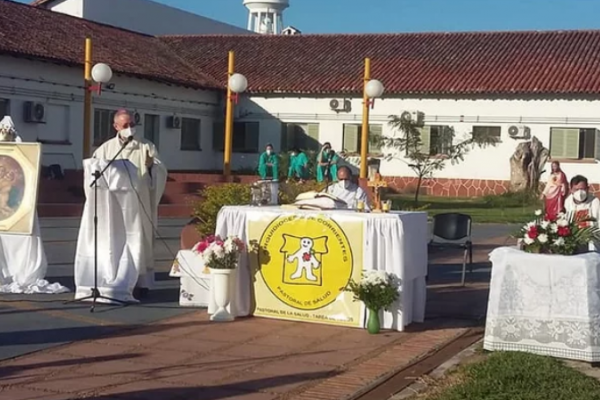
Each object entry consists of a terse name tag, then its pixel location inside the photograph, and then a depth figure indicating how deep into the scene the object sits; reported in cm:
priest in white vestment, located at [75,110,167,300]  1043
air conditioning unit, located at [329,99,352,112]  3519
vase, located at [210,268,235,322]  955
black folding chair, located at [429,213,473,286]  1329
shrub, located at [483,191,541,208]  3056
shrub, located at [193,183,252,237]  1124
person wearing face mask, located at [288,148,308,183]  2823
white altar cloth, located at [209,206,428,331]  921
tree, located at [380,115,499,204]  3275
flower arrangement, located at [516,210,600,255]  838
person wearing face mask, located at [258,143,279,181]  2777
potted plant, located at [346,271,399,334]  902
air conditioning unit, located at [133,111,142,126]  3095
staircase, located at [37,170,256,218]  2070
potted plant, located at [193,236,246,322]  950
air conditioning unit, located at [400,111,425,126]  3256
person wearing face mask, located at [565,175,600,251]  1214
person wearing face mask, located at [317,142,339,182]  2567
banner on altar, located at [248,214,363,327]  938
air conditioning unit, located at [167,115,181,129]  3328
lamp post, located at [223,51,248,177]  2031
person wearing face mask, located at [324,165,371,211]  1077
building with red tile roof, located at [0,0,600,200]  3216
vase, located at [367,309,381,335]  914
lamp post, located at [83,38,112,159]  1855
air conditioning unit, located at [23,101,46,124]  2617
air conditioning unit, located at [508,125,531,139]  3356
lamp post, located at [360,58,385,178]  2094
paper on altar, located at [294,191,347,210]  973
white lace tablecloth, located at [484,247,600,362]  805
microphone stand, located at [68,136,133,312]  1009
